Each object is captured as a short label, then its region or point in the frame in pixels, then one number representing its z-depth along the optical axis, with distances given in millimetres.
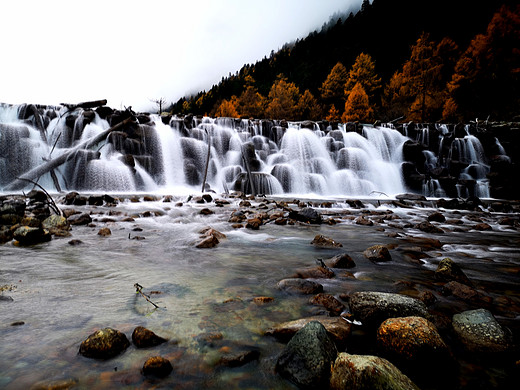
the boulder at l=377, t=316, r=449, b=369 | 1504
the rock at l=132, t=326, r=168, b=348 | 1663
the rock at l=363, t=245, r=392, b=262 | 3853
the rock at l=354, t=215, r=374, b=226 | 7271
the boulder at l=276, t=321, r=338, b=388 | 1376
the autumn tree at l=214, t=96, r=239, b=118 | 54250
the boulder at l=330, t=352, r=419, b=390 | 1194
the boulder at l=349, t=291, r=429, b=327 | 1921
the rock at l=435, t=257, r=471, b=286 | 2998
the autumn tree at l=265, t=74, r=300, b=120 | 48969
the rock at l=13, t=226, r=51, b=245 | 4125
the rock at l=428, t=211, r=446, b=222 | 8188
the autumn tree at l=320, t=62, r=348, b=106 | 50469
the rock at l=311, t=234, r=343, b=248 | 4725
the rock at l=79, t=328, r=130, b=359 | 1552
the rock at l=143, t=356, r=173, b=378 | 1430
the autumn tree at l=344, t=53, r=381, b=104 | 45469
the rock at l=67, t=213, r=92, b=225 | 5905
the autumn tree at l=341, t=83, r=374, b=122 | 38719
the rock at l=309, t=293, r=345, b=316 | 2240
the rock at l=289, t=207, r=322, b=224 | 7312
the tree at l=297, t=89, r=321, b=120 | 51472
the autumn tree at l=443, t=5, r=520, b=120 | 29109
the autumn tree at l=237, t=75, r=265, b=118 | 52688
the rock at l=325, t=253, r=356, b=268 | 3484
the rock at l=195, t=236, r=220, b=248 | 4486
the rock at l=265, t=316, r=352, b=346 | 1748
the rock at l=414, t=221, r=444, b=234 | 6449
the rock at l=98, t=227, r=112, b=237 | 4941
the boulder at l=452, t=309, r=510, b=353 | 1688
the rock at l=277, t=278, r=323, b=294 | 2641
